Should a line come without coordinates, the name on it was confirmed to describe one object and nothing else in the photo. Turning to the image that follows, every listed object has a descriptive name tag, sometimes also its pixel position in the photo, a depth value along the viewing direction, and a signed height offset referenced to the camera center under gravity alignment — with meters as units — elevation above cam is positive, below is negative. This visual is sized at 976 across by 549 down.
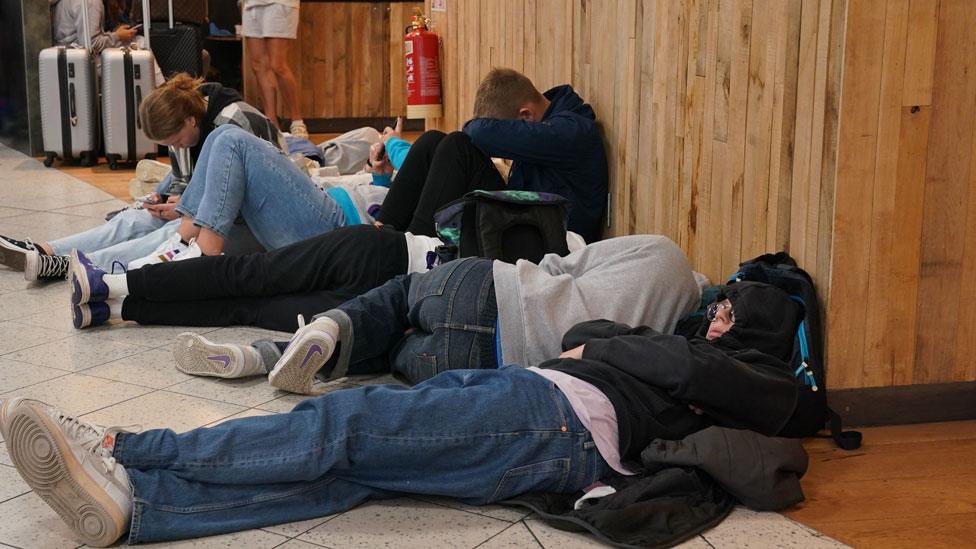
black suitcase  7.91 +0.05
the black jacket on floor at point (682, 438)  2.15 -0.75
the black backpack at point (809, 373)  2.62 -0.72
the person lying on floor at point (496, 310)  2.71 -0.61
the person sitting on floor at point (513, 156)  3.95 -0.35
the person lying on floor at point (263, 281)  3.39 -0.68
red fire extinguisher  6.32 -0.10
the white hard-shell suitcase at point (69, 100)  7.27 -0.29
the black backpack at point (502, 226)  3.31 -0.50
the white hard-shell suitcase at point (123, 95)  7.17 -0.26
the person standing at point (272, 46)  8.05 +0.07
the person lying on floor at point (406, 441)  2.03 -0.71
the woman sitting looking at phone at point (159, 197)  4.21 -0.57
